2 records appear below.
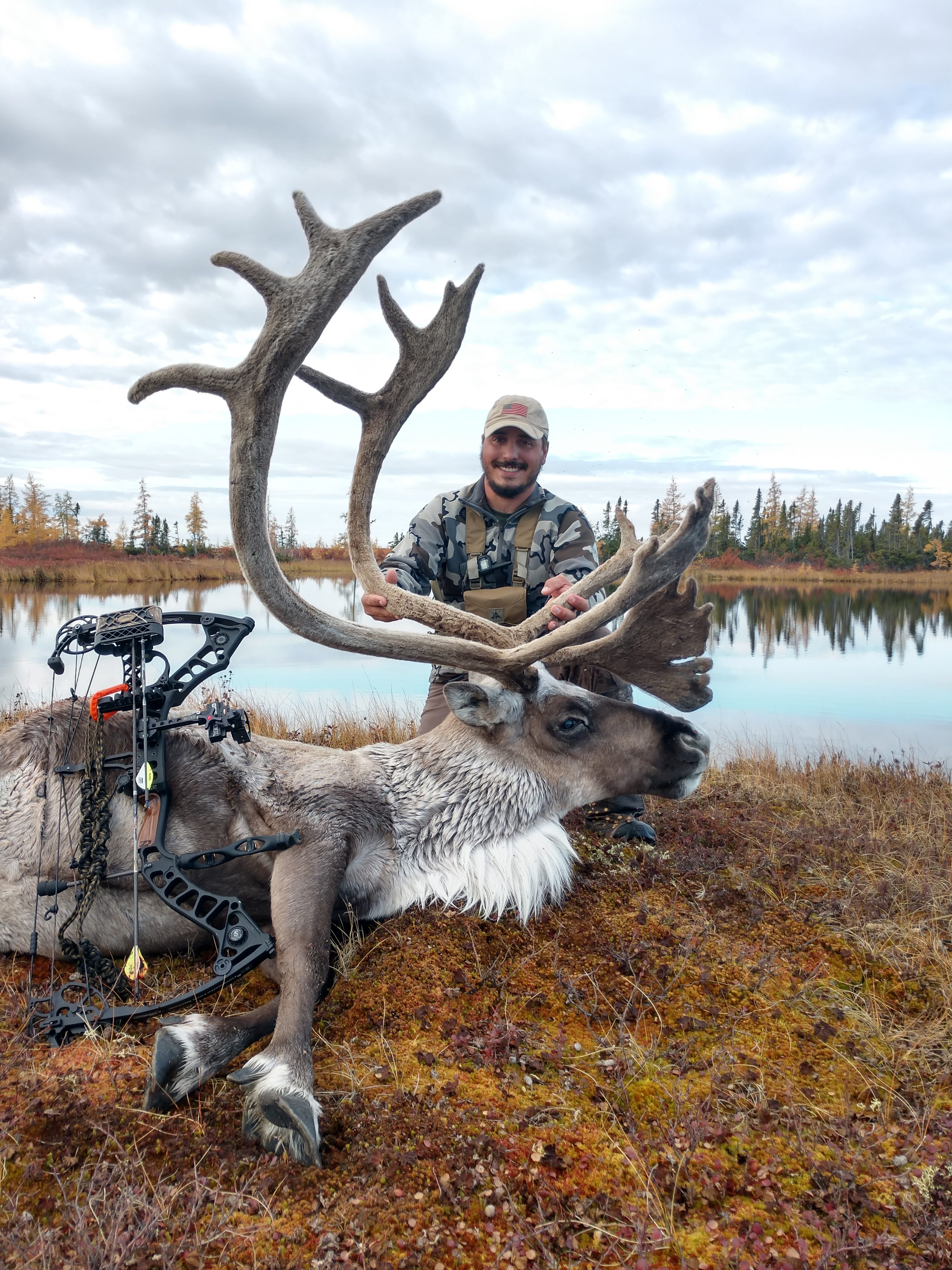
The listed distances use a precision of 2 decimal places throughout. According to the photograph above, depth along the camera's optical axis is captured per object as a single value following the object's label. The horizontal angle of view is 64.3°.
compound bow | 3.19
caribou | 3.24
